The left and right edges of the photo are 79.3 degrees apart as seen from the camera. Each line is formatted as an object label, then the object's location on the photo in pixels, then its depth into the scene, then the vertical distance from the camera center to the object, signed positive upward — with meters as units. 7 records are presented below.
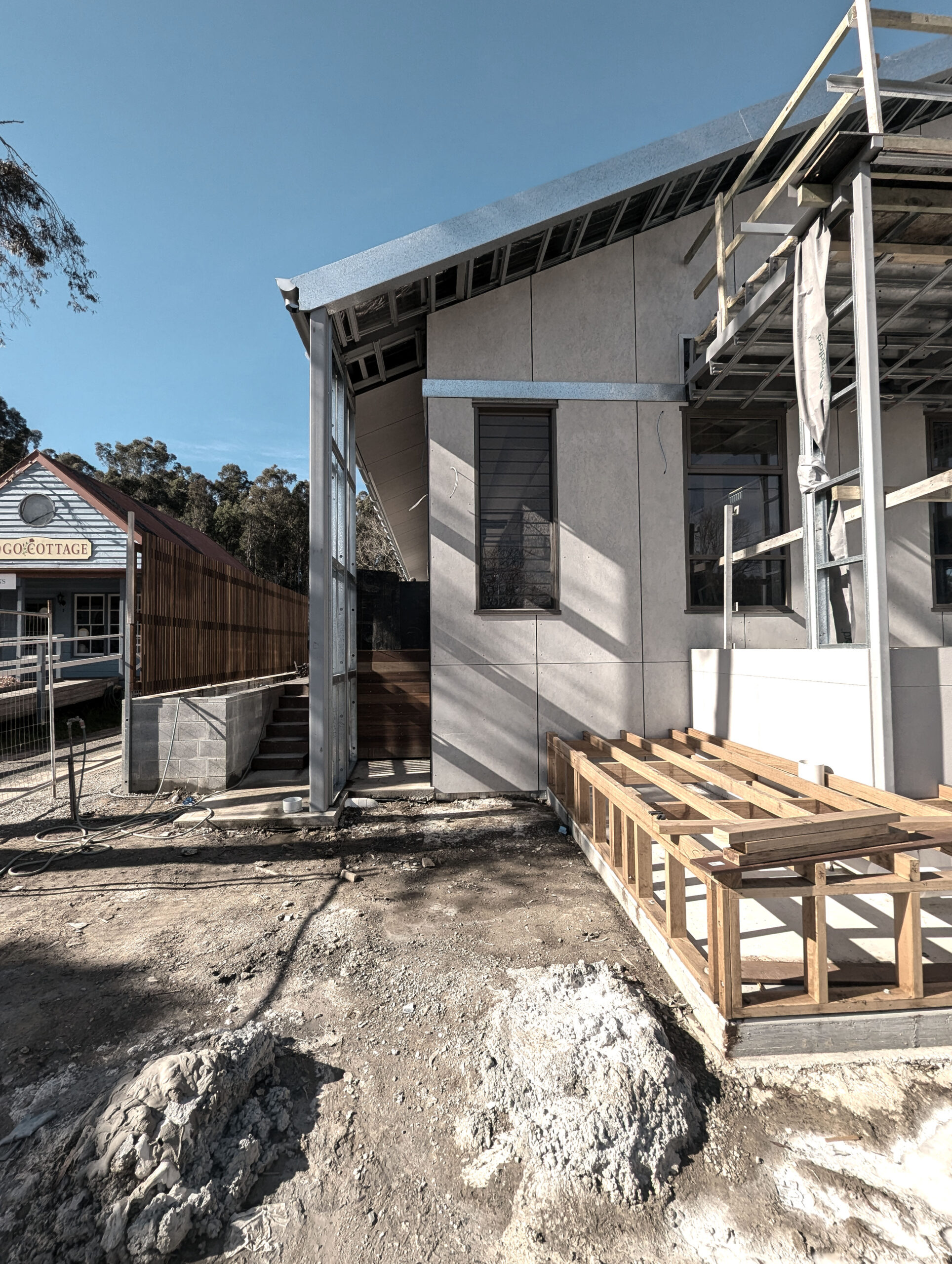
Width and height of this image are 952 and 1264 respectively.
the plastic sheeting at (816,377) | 4.18 +1.98
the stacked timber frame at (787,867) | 2.28 -1.00
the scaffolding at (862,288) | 3.72 +2.96
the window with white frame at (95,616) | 15.98 +0.98
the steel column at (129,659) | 6.16 -0.09
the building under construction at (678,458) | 3.91 +1.94
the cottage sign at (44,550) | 14.61 +2.60
